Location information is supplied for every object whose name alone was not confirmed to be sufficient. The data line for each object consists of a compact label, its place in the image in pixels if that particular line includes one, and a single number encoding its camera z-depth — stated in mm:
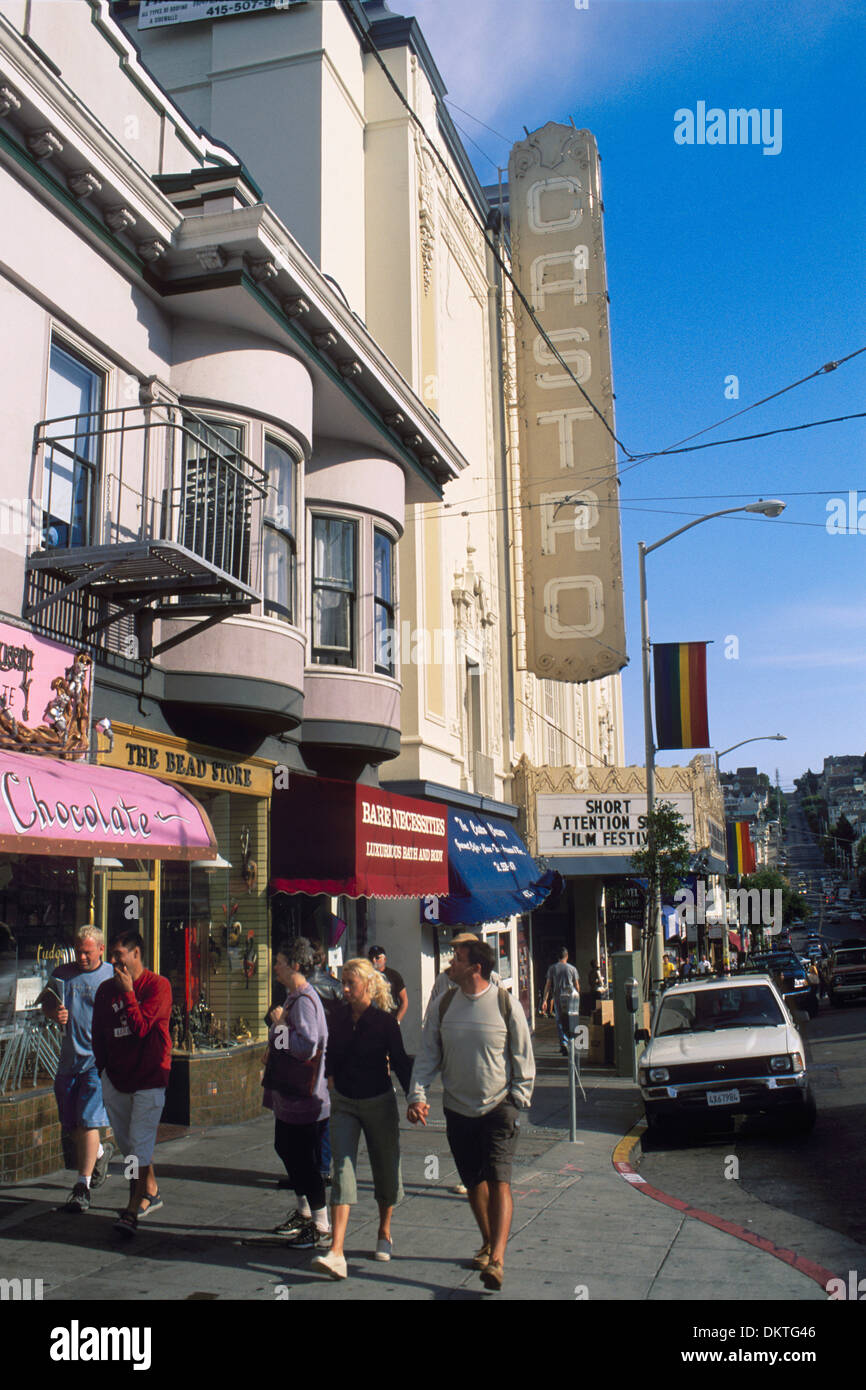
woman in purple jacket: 6844
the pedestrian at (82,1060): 7699
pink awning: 7523
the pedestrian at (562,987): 15836
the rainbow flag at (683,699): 19875
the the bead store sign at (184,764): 10078
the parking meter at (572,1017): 13841
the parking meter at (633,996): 15075
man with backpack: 6035
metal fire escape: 9086
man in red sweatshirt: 7090
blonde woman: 6422
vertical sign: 21641
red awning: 12562
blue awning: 16328
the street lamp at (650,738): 18484
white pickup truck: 10656
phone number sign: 16922
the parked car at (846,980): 30938
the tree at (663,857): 18734
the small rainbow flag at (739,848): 46438
